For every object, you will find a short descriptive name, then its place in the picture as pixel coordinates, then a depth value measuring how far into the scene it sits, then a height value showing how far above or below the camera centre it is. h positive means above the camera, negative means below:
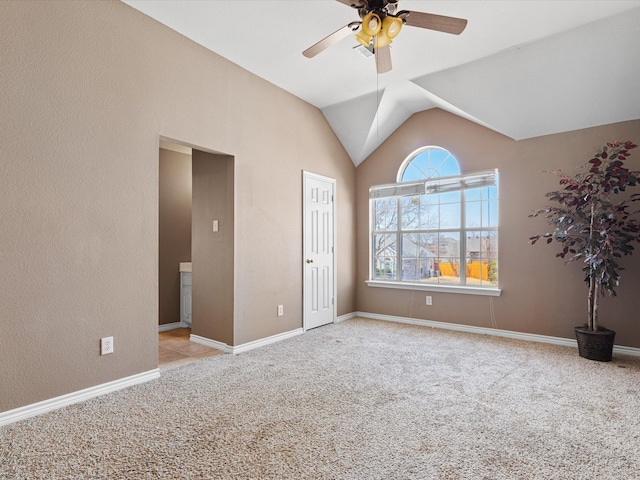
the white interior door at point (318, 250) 4.52 -0.11
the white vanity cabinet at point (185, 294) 4.73 -0.70
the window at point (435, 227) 4.41 +0.21
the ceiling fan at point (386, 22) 2.06 +1.33
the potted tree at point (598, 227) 3.19 +0.14
